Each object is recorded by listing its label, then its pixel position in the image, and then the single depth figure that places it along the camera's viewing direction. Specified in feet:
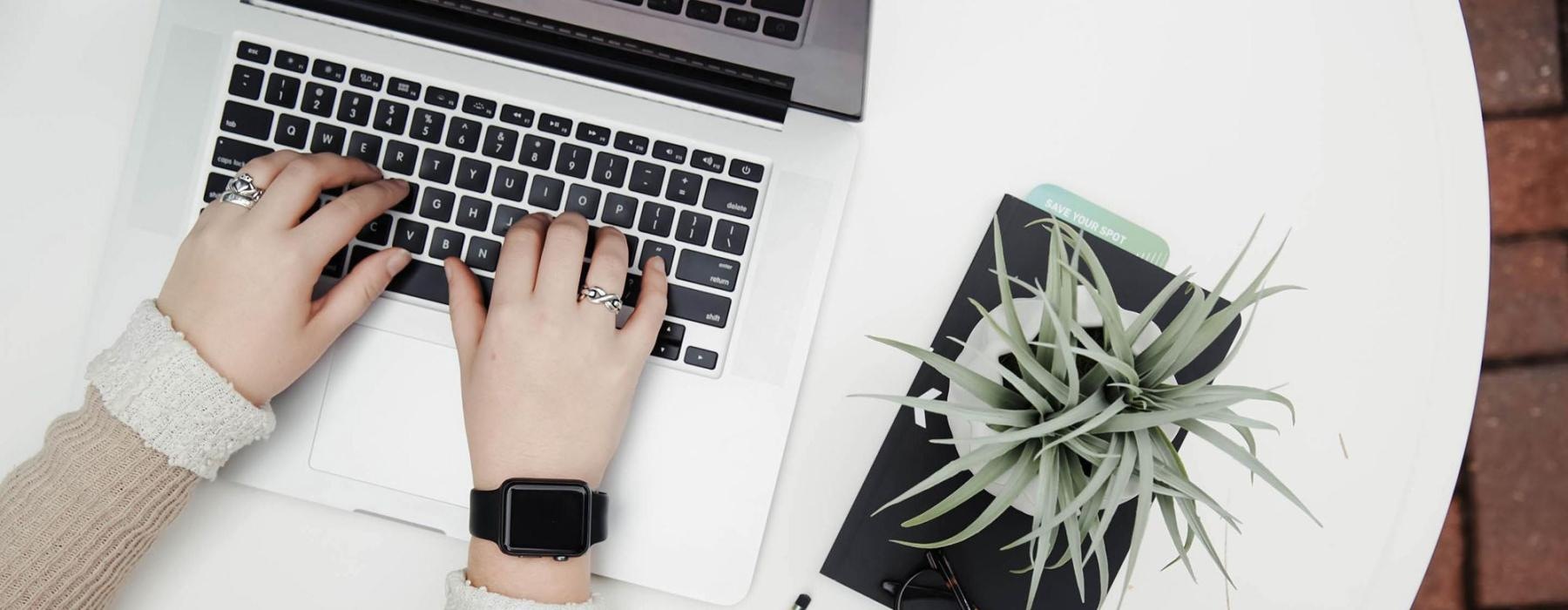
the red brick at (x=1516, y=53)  3.65
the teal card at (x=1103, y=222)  1.99
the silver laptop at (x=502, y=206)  1.90
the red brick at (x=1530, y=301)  3.66
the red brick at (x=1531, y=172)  3.66
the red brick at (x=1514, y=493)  3.65
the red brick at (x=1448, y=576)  3.65
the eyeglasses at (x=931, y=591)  1.94
